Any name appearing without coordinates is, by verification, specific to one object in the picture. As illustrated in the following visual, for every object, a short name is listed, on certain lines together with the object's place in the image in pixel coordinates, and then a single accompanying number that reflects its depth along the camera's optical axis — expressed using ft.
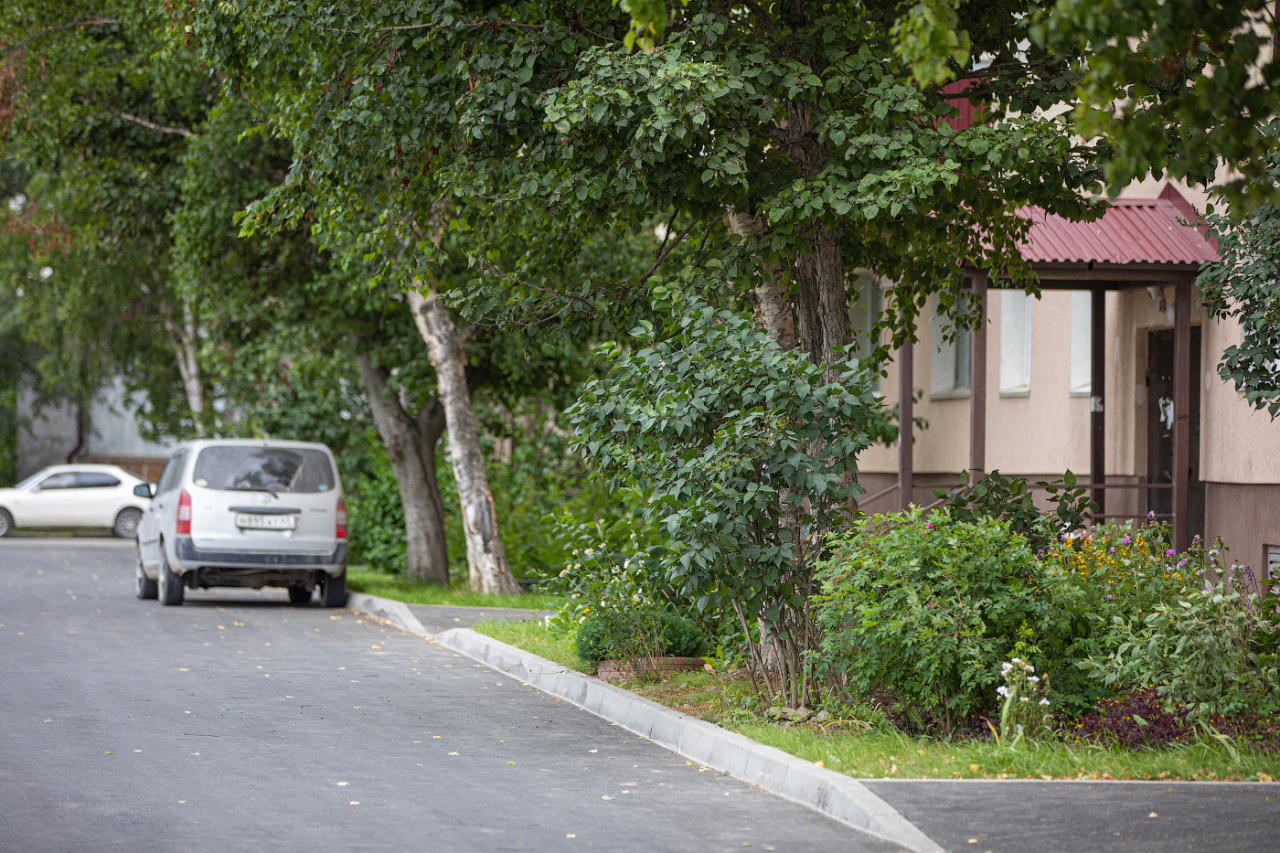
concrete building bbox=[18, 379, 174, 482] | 327.84
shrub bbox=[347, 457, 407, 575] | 146.00
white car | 232.73
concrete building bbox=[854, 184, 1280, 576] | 91.56
